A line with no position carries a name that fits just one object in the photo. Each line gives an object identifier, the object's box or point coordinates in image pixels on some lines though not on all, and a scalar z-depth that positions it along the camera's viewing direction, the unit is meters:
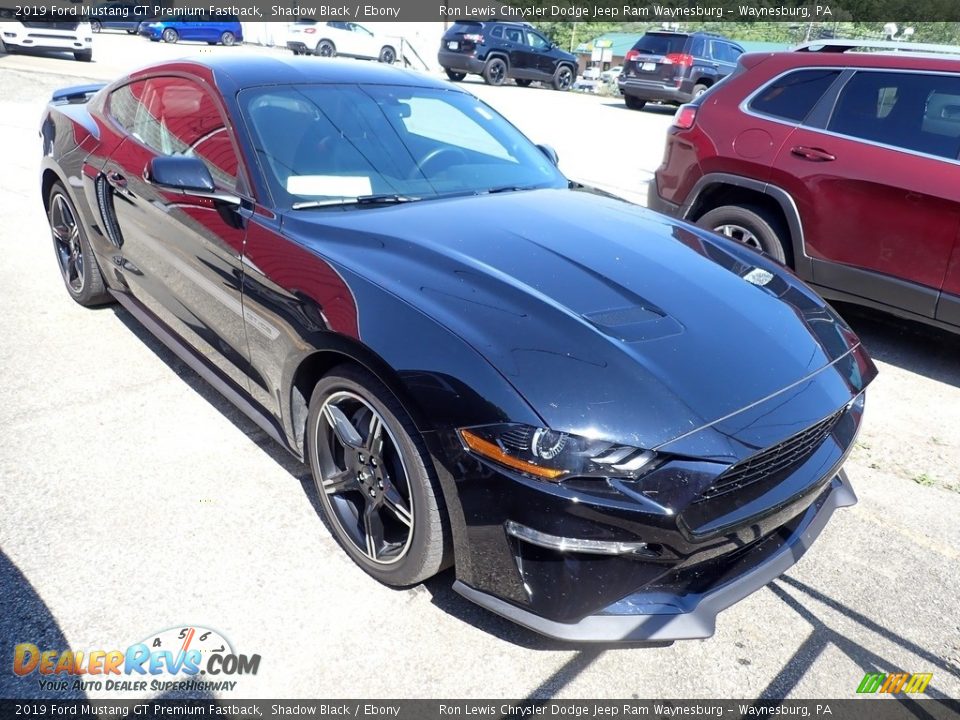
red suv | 4.32
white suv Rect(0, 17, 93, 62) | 18.91
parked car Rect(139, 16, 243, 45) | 32.03
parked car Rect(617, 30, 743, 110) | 17.56
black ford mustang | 2.04
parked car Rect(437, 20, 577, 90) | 21.95
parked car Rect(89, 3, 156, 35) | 32.67
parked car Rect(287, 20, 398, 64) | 26.98
